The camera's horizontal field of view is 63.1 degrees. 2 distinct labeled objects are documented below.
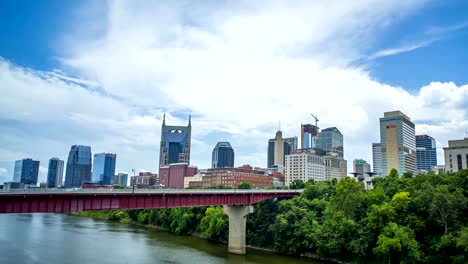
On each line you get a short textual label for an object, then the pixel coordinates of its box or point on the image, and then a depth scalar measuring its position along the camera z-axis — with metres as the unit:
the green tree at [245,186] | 119.19
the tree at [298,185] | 107.82
